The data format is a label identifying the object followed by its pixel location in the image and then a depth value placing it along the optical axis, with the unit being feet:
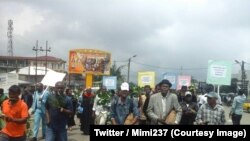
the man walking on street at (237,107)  34.57
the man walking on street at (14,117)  19.25
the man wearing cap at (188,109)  27.37
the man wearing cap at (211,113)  19.59
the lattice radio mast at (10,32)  231.36
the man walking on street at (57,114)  22.31
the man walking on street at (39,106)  31.71
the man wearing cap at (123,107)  22.31
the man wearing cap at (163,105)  20.09
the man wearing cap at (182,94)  28.44
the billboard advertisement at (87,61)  75.12
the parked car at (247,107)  109.44
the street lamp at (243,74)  145.94
